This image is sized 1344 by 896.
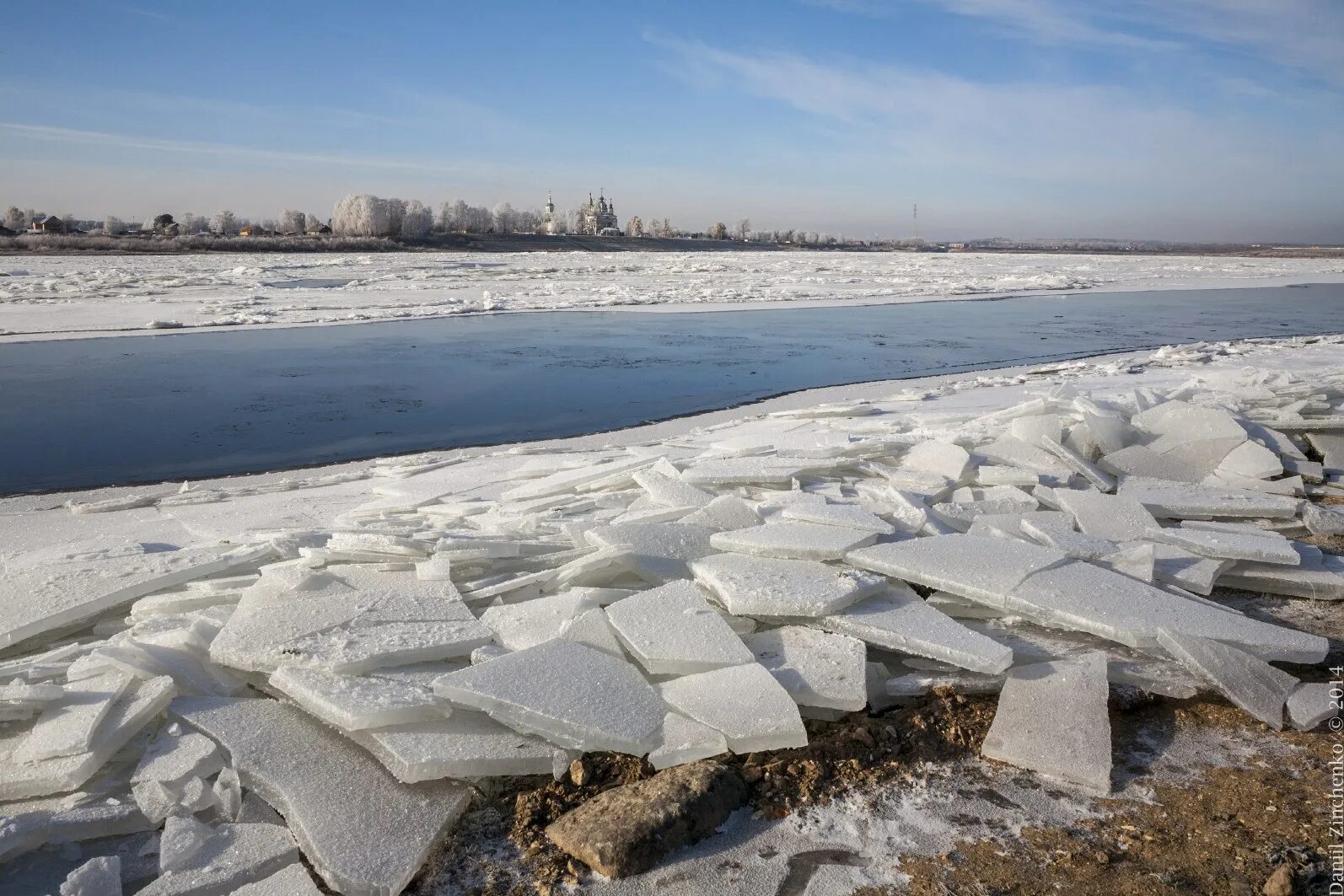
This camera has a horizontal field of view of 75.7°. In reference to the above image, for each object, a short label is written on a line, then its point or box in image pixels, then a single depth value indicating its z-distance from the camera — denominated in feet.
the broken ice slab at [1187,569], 9.61
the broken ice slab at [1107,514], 10.90
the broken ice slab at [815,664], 7.30
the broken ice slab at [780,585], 8.27
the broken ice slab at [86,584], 8.66
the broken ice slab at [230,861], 5.49
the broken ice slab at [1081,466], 13.30
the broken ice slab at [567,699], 6.68
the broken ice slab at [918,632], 7.67
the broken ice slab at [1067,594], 8.15
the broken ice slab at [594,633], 7.88
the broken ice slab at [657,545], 9.36
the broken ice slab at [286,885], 5.47
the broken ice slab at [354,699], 6.63
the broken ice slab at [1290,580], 9.95
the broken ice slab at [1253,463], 14.25
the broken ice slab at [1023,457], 13.70
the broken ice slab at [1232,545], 10.05
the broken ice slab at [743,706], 6.83
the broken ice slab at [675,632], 7.52
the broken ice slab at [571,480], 13.35
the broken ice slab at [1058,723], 6.73
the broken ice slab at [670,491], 11.81
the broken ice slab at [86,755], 6.26
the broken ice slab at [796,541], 9.37
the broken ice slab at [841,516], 10.22
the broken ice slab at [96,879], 5.41
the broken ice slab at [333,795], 5.67
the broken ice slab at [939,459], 13.15
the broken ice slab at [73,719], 6.45
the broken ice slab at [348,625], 7.48
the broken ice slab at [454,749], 6.33
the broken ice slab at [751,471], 12.81
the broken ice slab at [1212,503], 12.34
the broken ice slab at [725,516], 10.75
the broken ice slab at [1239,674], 7.48
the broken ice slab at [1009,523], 10.74
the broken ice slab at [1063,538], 9.89
